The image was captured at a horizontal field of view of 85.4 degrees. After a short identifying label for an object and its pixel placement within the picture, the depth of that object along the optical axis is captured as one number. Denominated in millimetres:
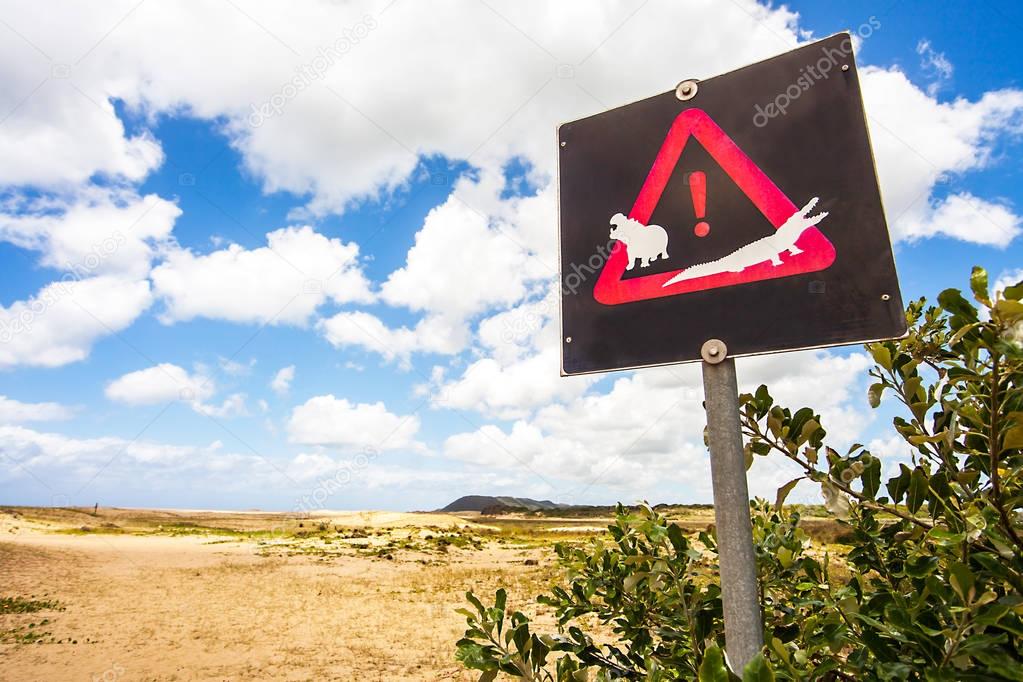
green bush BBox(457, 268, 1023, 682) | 1259
